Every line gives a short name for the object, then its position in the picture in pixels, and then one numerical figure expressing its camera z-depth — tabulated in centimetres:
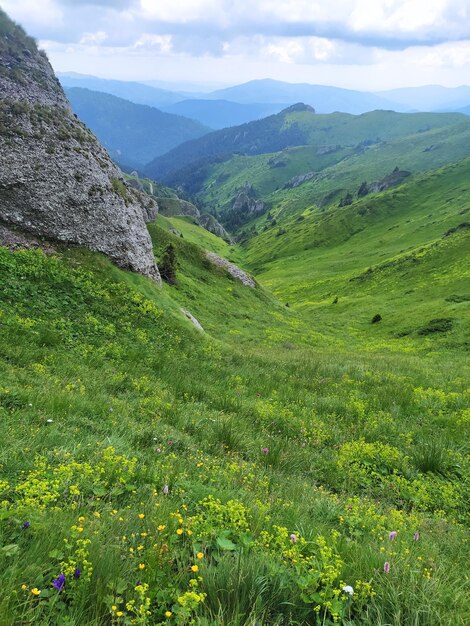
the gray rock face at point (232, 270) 5481
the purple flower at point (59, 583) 309
